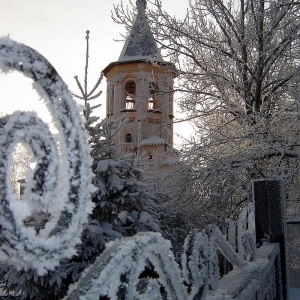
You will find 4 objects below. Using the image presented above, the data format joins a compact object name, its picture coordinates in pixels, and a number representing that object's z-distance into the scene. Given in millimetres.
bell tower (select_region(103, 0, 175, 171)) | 30156
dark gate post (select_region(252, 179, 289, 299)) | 4219
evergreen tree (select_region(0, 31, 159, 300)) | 5074
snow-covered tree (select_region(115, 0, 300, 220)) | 8742
